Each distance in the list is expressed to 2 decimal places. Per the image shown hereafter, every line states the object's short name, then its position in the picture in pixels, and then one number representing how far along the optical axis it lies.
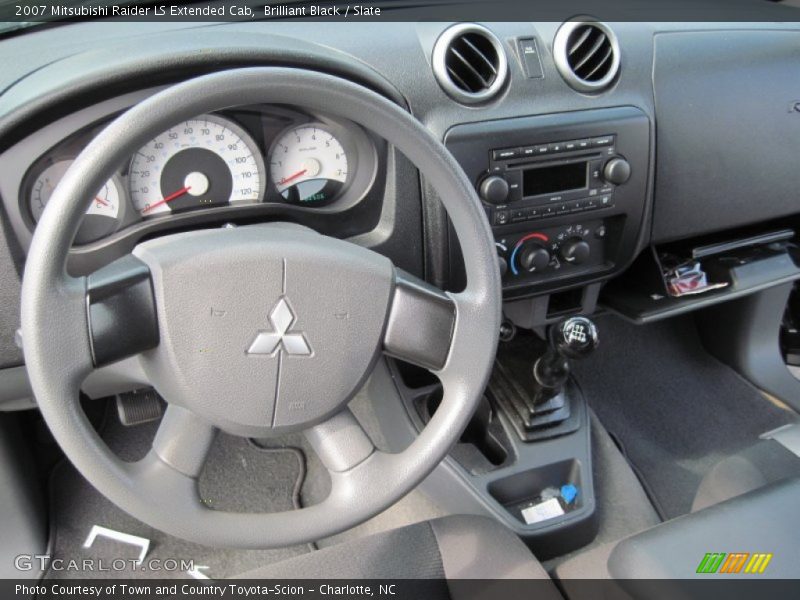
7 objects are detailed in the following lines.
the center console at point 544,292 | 1.19
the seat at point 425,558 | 1.00
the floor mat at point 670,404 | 1.72
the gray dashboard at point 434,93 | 0.89
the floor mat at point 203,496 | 1.51
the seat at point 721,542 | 0.89
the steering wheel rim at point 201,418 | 0.69
